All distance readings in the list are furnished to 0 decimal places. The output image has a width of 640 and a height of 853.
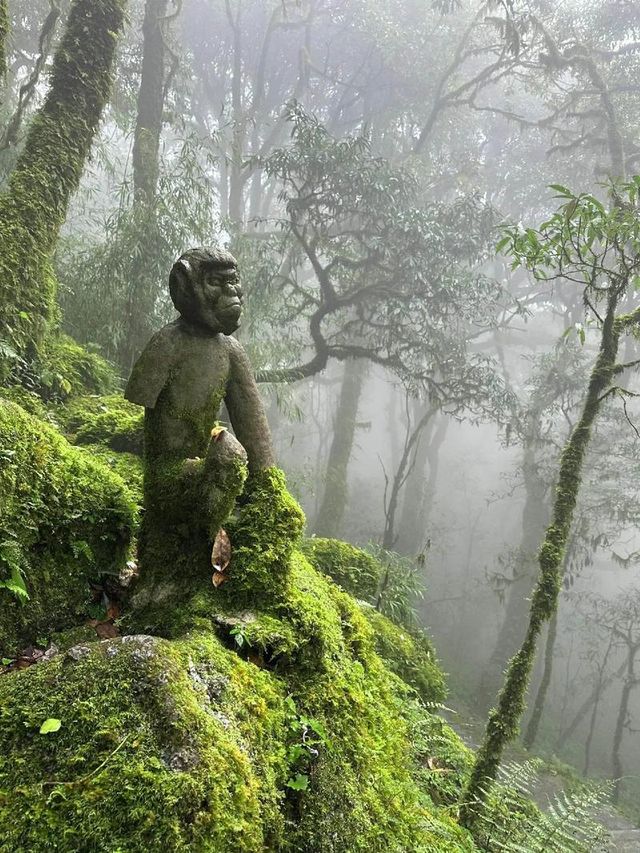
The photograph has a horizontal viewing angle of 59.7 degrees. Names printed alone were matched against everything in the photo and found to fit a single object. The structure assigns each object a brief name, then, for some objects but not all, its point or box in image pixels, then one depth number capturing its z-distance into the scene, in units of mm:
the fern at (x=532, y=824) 2600
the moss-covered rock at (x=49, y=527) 2584
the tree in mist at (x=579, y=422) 3020
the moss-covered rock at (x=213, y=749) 1410
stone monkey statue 2613
